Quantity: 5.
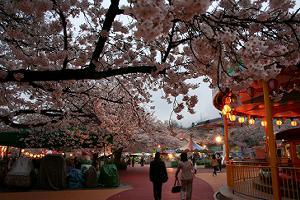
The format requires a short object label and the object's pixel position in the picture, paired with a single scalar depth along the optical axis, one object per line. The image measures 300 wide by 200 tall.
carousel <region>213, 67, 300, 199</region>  5.73
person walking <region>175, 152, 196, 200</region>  6.27
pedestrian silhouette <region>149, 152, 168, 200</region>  6.47
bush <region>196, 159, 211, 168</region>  27.59
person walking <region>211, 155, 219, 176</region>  17.31
